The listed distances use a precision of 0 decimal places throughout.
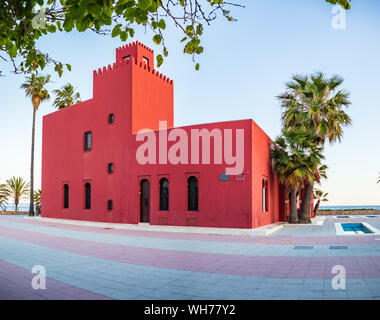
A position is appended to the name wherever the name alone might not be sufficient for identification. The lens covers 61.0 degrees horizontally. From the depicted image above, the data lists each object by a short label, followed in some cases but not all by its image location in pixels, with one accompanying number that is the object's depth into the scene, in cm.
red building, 1598
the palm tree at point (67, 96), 3307
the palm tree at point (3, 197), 3416
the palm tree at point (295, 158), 1883
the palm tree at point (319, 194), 3048
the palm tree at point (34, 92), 3058
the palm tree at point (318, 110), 1977
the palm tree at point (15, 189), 3428
